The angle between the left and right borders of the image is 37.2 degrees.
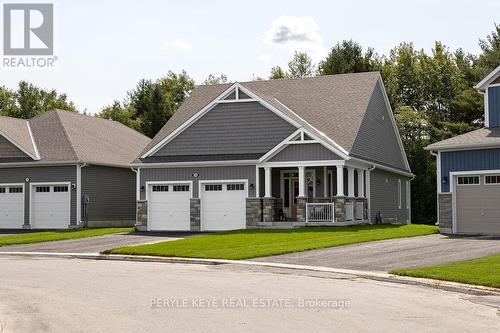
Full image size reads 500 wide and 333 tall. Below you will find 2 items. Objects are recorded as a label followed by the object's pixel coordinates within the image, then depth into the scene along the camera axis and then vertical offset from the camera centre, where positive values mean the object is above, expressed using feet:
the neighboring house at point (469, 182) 97.96 +1.73
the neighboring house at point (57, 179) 128.47 +3.48
